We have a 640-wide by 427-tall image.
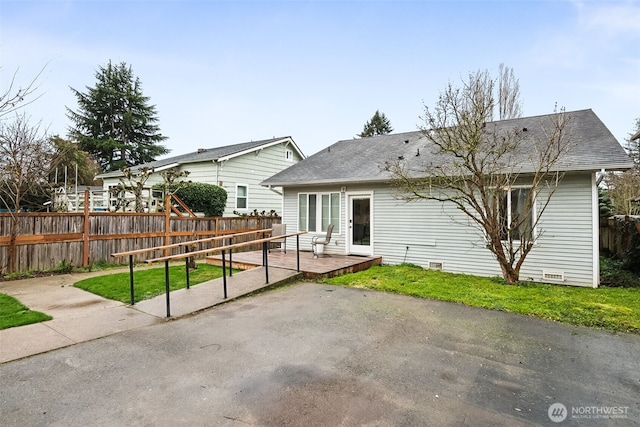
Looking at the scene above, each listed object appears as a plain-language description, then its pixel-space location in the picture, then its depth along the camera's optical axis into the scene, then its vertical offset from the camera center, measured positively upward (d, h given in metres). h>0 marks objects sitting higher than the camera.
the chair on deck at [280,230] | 10.59 -0.64
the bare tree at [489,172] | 7.01 +0.90
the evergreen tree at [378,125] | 36.44 +9.59
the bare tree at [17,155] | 7.42 +1.59
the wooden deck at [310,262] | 7.78 -1.40
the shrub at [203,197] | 12.78 +0.53
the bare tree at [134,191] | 11.35 +0.72
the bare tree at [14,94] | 4.73 +1.71
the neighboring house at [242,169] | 14.53 +1.95
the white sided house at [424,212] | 7.12 -0.05
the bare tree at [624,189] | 16.50 +1.08
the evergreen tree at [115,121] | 28.97 +8.18
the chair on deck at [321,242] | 9.69 -0.95
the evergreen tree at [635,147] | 22.75 +4.99
